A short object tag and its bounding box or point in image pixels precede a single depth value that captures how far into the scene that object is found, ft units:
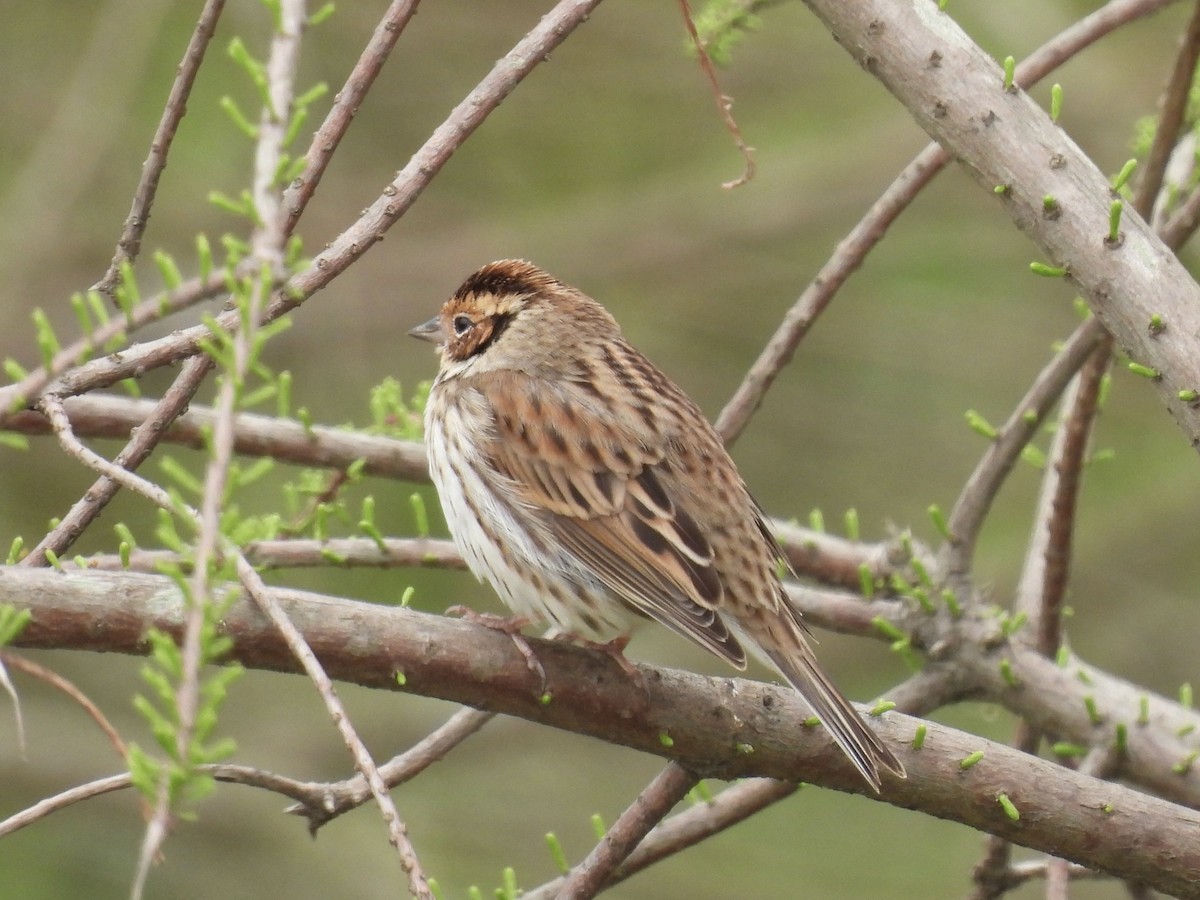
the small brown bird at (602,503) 26.40
